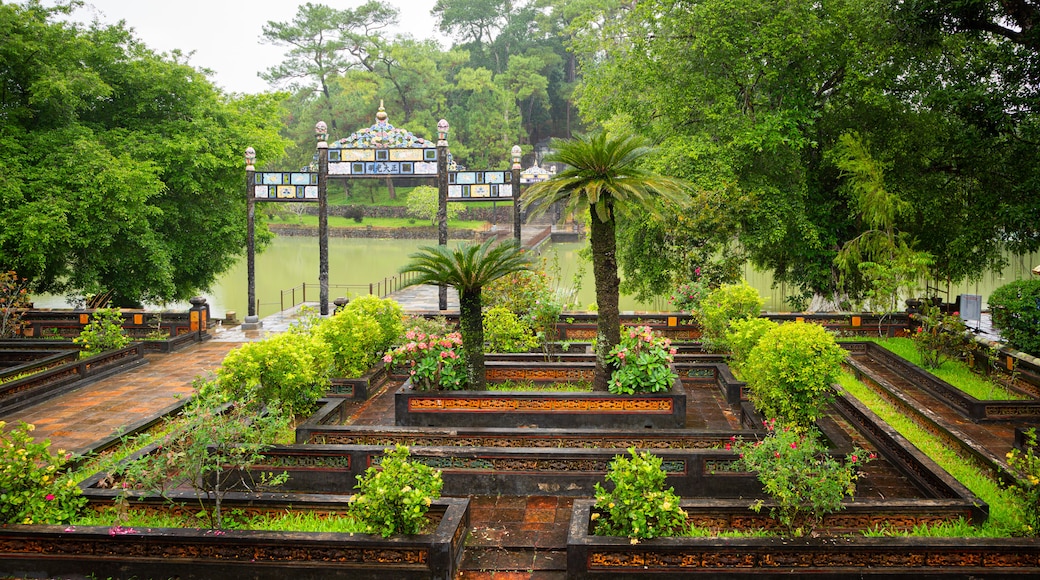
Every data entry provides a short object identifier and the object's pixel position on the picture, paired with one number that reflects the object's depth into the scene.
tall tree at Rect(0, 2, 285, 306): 17.72
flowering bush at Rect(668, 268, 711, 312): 16.41
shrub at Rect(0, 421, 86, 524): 7.00
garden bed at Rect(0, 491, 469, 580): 6.50
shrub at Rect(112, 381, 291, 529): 7.07
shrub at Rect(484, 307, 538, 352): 14.19
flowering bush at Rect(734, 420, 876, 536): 6.57
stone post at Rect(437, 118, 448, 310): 19.17
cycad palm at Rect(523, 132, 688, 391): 10.80
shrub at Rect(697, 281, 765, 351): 14.15
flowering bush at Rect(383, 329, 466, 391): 10.95
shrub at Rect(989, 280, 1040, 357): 13.50
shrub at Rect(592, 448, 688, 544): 6.49
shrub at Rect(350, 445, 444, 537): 6.50
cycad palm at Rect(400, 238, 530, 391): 11.04
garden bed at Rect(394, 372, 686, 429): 10.38
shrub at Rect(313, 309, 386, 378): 12.55
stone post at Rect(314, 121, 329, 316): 19.47
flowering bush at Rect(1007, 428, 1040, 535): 6.43
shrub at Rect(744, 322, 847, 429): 9.38
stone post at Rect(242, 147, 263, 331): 19.48
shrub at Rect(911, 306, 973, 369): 13.52
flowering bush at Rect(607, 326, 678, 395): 10.52
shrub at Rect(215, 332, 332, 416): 9.30
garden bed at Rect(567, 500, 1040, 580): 6.35
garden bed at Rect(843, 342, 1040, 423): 11.08
